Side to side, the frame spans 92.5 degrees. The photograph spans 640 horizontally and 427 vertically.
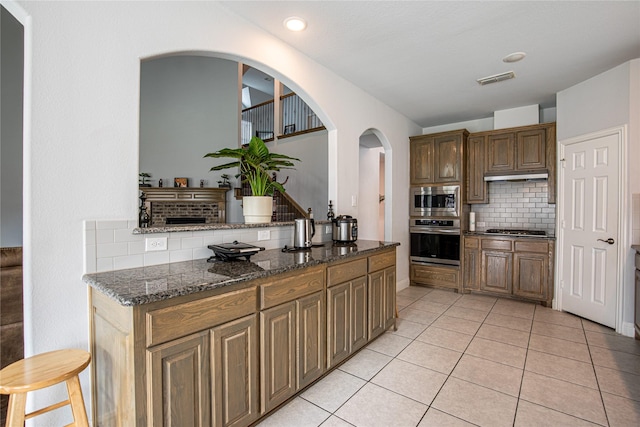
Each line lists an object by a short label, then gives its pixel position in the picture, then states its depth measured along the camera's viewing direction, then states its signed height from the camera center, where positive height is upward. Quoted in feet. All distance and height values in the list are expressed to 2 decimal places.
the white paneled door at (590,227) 10.68 -0.48
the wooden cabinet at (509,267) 13.34 -2.44
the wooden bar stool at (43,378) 3.80 -2.13
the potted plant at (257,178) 8.23 +0.96
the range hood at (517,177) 13.88 +1.74
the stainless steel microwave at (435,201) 15.34 +0.63
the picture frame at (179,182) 21.56 +2.12
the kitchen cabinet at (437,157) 15.31 +2.90
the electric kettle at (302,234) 8.61 -0.60
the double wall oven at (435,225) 15.31 -0.59
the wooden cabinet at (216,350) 4.19 -2.31
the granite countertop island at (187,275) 4.27 -1.09
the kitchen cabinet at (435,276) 15.42 -3.24
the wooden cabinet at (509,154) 13.57 +2.80
